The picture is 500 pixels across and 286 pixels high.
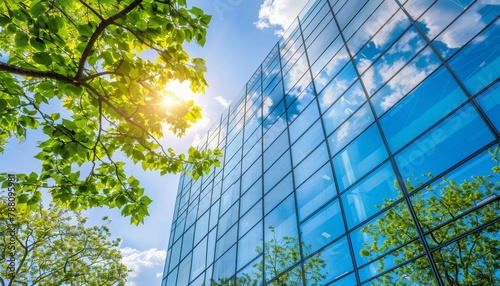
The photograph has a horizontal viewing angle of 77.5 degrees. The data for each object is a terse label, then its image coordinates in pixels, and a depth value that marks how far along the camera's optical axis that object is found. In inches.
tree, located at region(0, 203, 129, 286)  646.5
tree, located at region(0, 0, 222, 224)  144.9
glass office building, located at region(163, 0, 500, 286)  267.0
